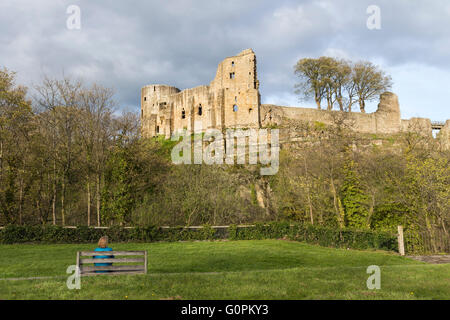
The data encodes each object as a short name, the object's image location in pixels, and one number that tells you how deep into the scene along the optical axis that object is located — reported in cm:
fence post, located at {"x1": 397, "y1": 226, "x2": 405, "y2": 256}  1539
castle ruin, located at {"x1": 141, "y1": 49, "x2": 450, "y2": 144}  4453
